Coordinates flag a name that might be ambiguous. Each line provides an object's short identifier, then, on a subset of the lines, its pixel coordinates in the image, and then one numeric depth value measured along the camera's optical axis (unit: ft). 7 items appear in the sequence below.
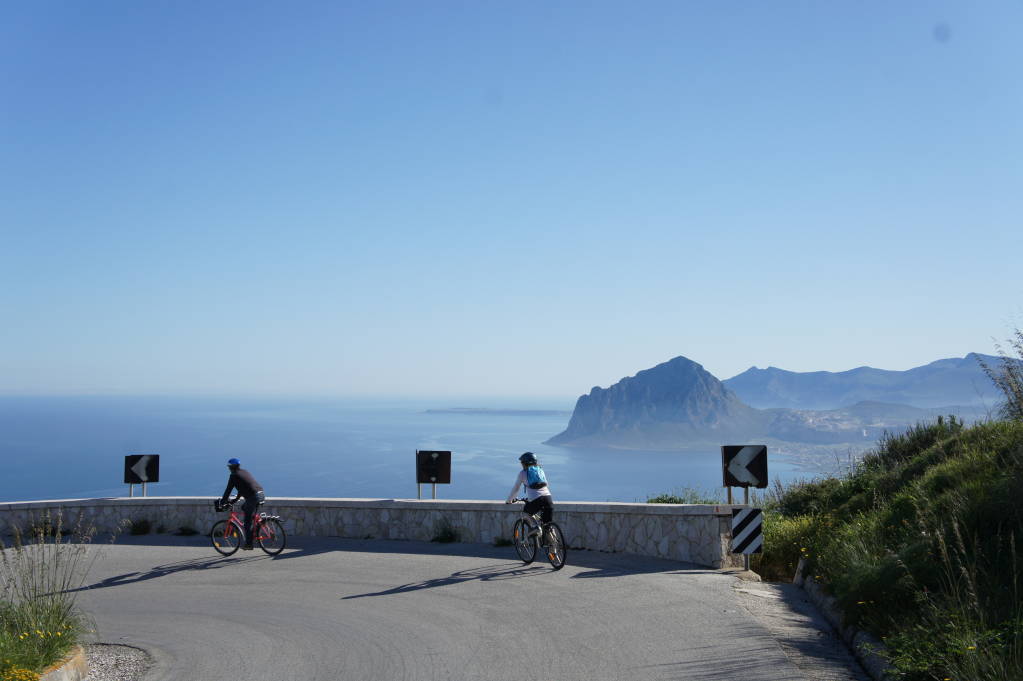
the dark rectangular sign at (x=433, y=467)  53.06
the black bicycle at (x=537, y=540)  41.50
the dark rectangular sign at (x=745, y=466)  43.62
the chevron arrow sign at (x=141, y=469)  57.88
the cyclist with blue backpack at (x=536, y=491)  42.55
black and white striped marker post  41.09
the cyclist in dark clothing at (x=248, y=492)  46.80
